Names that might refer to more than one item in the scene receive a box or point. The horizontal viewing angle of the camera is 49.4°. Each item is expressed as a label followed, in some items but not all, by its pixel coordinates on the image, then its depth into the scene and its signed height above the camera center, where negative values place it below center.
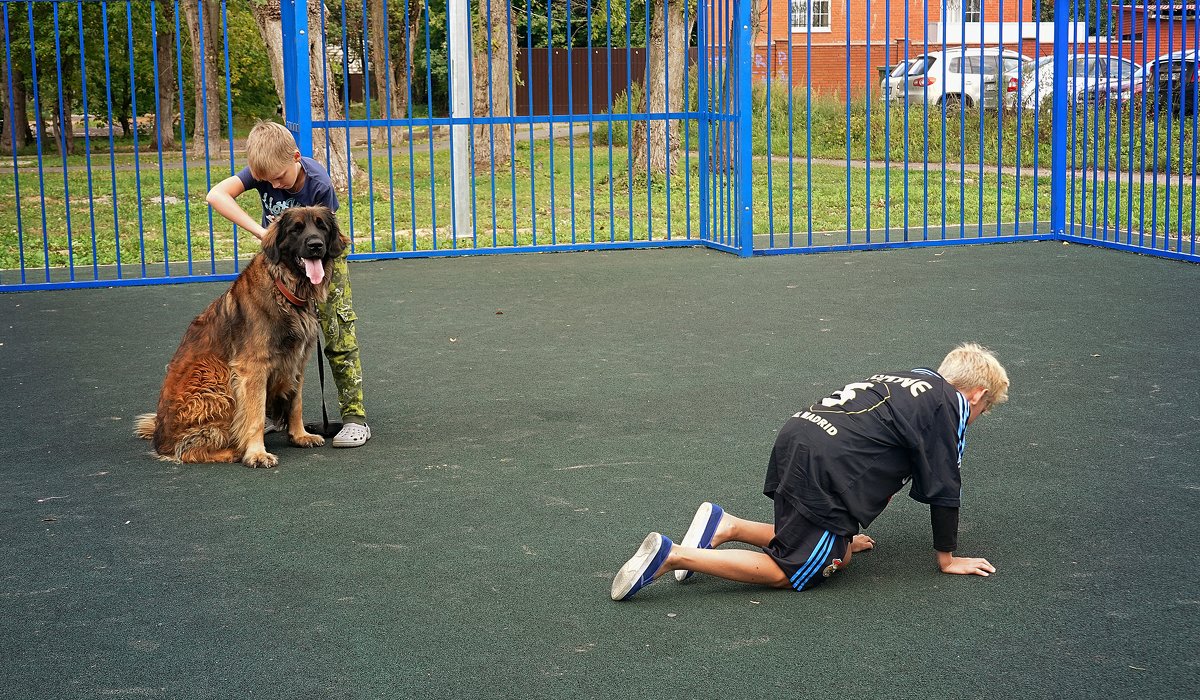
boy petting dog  5.89 -0.03
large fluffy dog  5.72 -0.70
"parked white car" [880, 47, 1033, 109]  24.70 +2.01
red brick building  33.81 +4.09
